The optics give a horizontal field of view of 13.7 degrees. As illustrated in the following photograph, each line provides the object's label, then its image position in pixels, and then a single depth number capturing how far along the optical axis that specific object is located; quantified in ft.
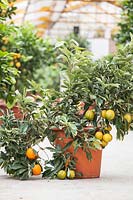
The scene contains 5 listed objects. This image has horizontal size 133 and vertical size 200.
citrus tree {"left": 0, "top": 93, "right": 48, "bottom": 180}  15.67
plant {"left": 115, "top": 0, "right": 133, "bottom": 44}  32.12
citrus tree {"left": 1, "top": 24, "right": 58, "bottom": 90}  36.63
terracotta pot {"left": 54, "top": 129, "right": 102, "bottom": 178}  15.81
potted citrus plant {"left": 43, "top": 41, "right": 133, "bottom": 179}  15.60
